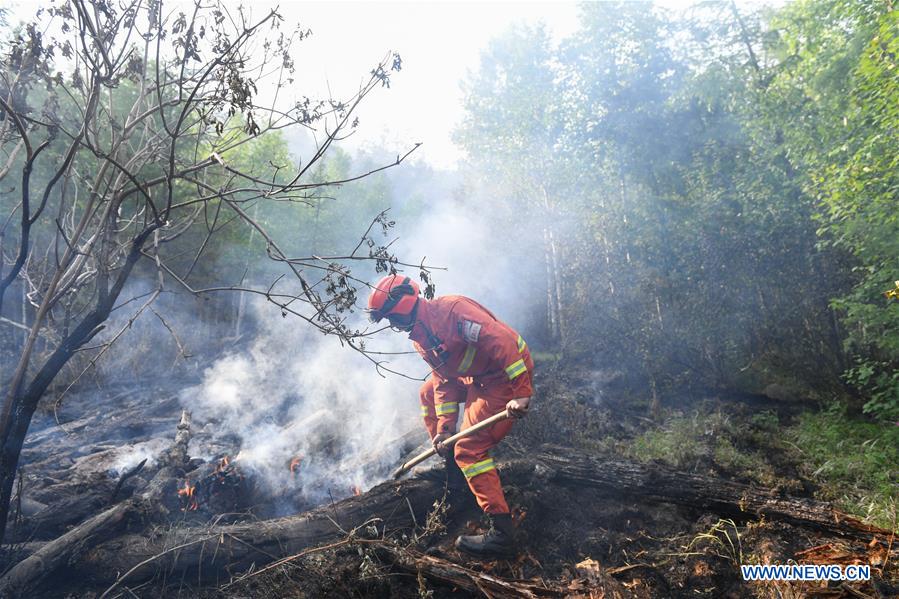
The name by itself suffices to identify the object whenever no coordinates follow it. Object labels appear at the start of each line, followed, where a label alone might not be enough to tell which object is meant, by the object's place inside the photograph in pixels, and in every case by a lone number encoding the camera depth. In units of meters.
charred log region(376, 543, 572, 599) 3.11
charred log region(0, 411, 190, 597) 3.09
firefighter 3.76
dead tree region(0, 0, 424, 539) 2.40
